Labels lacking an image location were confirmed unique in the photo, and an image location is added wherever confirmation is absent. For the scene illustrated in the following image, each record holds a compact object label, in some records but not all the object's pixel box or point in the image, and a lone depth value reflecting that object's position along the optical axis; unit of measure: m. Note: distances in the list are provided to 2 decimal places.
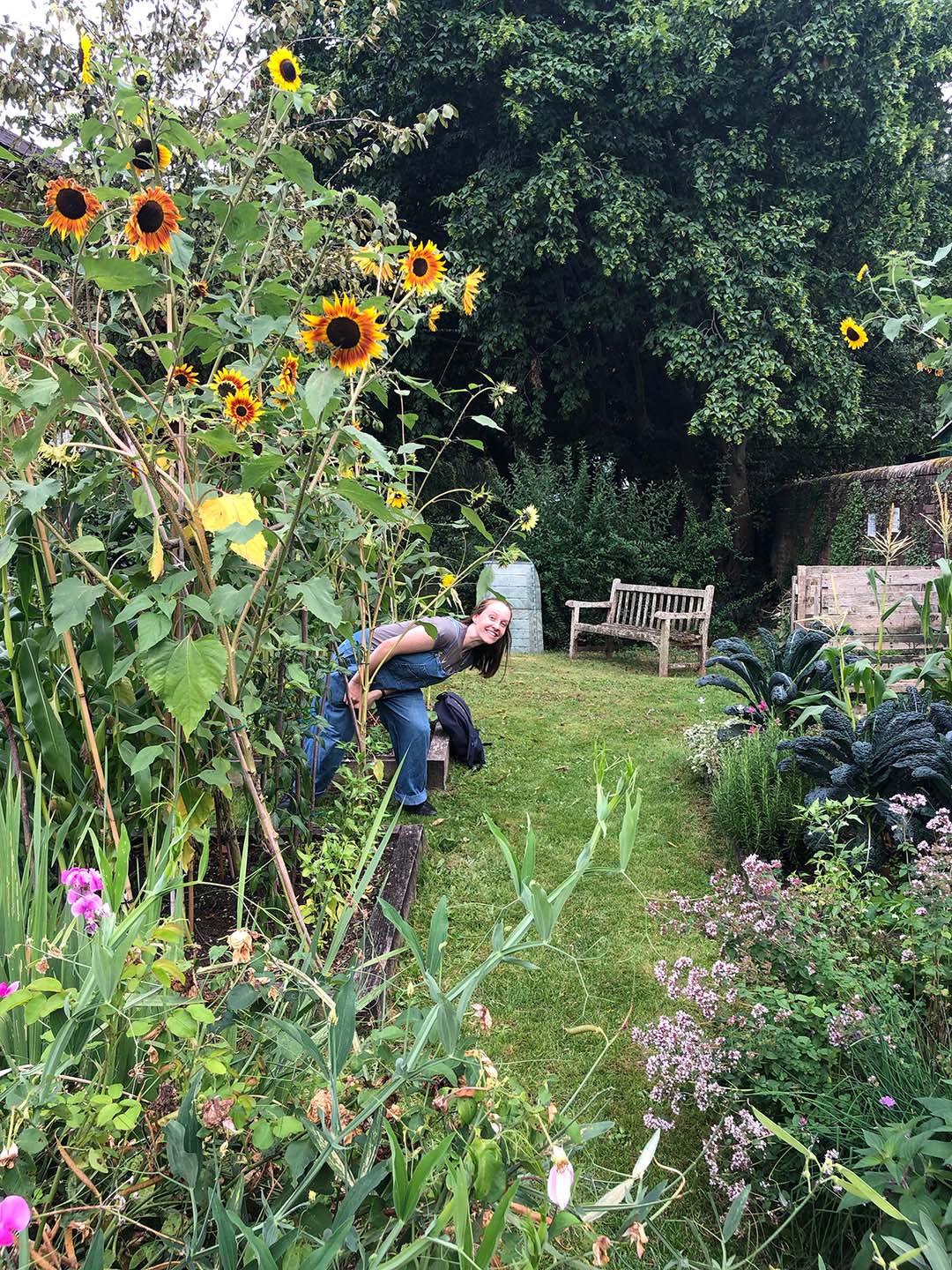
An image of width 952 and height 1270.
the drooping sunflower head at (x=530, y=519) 2.76
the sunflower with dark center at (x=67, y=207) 1.32
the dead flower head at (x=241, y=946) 0.89
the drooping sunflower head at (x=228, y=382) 1.73
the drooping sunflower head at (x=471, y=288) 2.04
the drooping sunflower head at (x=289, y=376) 1.84
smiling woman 3.02
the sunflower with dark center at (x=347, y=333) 1.20
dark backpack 4.62
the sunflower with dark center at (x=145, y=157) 1.43
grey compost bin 9.51
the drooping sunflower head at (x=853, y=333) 3.14
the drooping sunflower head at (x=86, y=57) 1.55
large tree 10.12
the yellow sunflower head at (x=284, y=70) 1.52
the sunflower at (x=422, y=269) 1.68
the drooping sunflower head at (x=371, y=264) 1.51
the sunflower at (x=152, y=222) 1.25
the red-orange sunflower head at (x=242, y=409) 1.63
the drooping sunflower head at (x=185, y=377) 1.69
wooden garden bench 8.51
